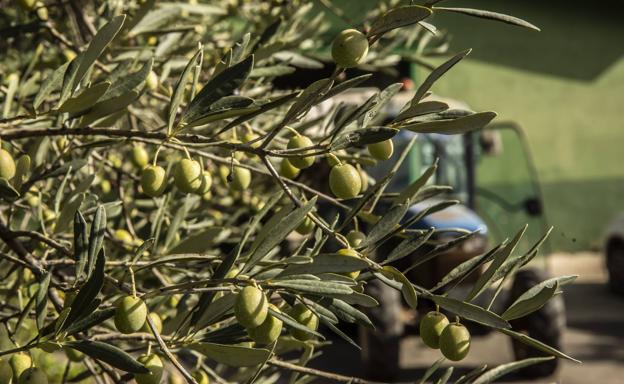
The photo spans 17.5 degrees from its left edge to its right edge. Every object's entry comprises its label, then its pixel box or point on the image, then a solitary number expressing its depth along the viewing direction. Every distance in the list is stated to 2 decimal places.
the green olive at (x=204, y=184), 1.29
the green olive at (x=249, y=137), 1.39
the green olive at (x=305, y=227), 1.35
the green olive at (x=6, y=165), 1.27
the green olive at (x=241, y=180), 1.40
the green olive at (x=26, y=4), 1.52
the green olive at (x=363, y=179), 1.49
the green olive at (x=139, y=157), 1.56
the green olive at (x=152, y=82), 1.50
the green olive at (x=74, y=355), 1.39
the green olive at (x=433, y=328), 1.22
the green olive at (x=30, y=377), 1.23
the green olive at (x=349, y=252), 1.19
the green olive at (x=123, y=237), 1.60
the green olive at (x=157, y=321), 1.38
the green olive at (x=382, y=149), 1.27
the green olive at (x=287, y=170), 1.37
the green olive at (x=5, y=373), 1.25
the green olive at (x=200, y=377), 1.35
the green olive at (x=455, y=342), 1.20
